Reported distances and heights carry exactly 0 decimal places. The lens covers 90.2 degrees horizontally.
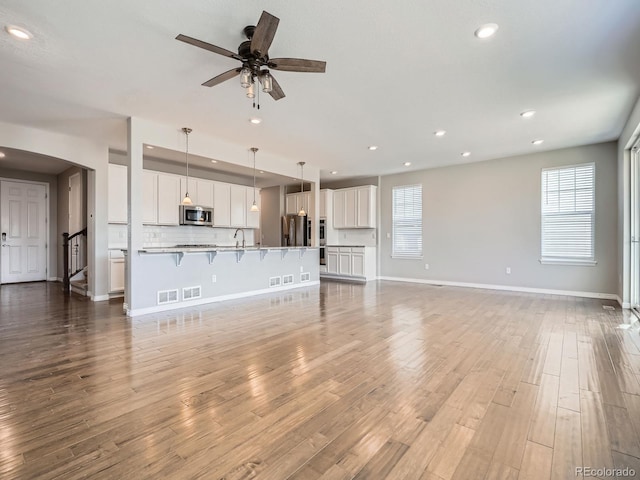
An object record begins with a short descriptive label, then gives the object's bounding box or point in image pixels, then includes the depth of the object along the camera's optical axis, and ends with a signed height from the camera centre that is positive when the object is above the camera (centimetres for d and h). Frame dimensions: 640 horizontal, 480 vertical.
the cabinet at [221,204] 716 +77
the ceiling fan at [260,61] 224 +144
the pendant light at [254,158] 596 +153
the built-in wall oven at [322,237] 893 +4
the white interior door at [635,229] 462 +15
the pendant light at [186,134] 488 +162
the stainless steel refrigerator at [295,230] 822 +22
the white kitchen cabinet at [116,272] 582 -63
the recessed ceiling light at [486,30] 247 +166
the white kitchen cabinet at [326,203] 912 +102
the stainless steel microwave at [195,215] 655 +48
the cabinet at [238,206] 749 +78
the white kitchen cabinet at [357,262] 812 -61
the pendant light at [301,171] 705 +152
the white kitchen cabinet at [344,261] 835 -60
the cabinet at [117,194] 590 +83
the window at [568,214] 579 +47
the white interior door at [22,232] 729 +14
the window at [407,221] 794 +44
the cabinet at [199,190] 659 +101
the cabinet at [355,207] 849 +86
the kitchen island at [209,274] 460 -63
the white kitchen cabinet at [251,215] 784 +58
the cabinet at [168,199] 629 +79
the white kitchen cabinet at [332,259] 862 -57
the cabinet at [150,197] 606 +79
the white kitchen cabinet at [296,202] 861 +102
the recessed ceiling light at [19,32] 252 +165
